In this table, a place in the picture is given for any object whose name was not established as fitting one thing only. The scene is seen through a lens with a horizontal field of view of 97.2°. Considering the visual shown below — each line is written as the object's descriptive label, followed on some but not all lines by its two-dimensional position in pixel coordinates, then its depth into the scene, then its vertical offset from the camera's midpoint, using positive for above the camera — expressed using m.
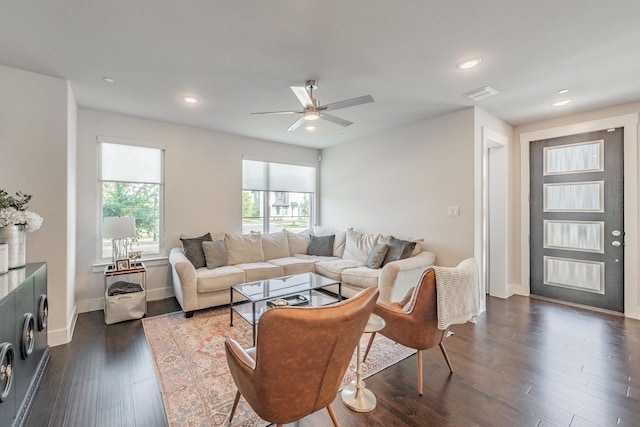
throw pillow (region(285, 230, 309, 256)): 5.13 -0.52
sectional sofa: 3.44 -0.70
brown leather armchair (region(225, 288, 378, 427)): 1.23 -0.67
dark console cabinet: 1.54 -0.82
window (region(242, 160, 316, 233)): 5.20 +0.37
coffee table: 2.90 -0.83
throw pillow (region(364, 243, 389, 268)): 3.95 -0.58
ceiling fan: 2.58 +1.06
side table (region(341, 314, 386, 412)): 1.90 -1.27
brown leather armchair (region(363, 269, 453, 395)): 2.05 -0.80
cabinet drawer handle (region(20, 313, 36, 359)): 1.85 -0.83
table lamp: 3.36 -0.16
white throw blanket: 2.03 -0.59
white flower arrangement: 2.16 +0.00
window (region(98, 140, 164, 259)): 3.89 +0.35
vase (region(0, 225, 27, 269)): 2.15 -0.22
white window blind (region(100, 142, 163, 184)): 3.89 +0.73
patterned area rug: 1.85 -1.29
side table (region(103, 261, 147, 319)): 3.36 -0.70
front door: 3.64 -0.06
